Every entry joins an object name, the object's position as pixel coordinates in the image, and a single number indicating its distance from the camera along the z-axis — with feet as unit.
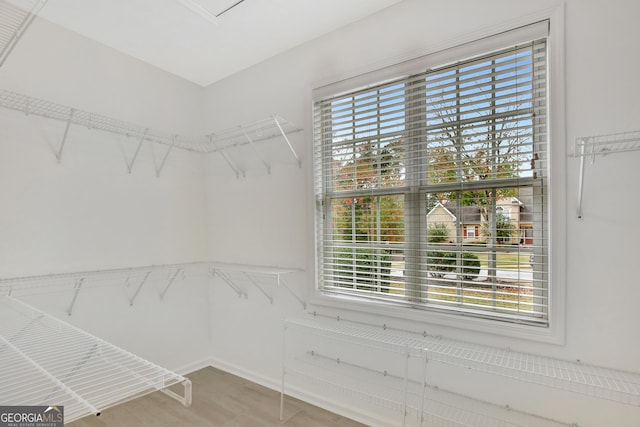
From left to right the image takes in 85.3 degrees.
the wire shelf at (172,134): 7.00
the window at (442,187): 5.58
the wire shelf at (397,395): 5.58
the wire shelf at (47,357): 5.56
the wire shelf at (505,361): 4.58
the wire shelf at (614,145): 4.74
